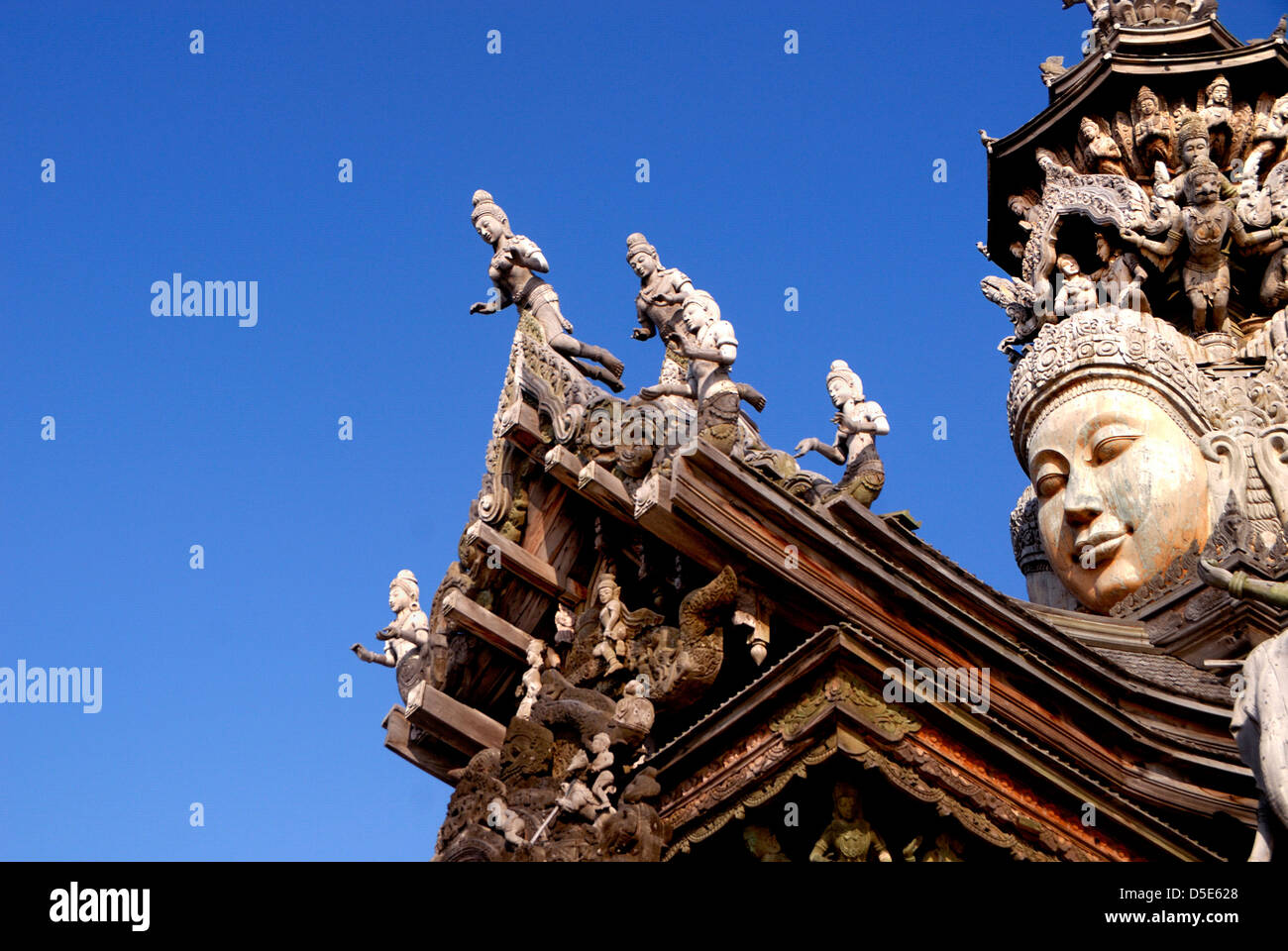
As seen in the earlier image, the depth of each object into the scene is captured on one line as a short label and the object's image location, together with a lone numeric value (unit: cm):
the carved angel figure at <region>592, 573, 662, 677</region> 1606
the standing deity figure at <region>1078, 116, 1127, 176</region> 2416
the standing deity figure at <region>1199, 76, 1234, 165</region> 2369
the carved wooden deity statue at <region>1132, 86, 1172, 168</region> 2398
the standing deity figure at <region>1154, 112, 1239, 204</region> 2331
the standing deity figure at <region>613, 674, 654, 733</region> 1531
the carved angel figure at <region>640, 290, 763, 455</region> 1471
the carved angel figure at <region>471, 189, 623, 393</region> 1838
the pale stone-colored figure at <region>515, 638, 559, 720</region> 1719
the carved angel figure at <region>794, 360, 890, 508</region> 1509
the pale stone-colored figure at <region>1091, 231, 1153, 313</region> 2250
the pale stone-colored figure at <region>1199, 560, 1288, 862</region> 1199
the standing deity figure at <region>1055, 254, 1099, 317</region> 2294
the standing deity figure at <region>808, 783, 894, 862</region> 1380
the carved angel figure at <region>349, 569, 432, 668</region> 1967
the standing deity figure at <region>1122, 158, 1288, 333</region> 2250
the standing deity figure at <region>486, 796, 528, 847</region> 1495
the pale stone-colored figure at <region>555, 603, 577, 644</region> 1734
